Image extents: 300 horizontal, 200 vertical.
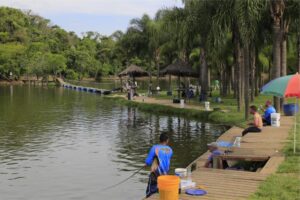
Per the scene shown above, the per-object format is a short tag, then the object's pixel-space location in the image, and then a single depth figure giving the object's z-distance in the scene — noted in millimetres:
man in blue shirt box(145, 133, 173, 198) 9562
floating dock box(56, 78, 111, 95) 55938
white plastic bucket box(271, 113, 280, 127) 18984
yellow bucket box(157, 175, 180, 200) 8359
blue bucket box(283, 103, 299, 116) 23295
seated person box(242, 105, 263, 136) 17281
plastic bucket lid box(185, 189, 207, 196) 9102
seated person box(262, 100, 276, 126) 19234
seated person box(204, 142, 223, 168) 12648
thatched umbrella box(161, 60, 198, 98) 37781
